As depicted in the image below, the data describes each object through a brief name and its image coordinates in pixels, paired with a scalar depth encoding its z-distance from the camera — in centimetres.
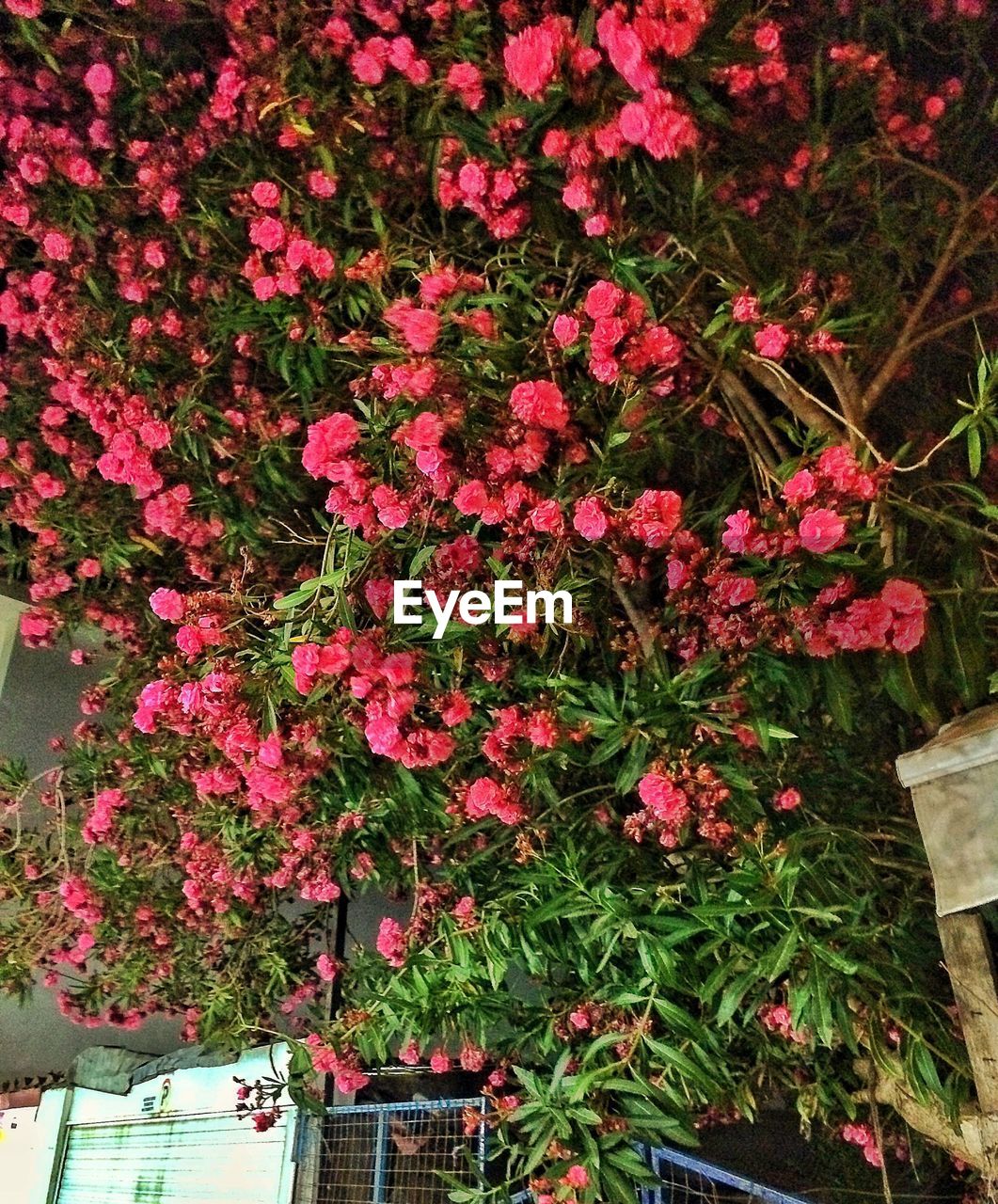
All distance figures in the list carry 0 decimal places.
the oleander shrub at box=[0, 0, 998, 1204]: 124
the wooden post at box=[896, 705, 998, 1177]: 106
